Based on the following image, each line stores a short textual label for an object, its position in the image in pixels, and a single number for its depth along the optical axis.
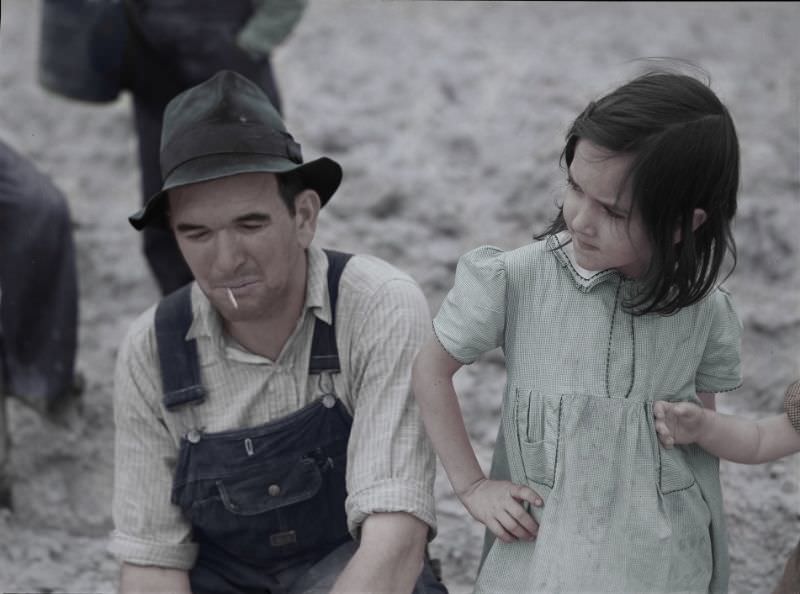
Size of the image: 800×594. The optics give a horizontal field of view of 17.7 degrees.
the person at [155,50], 4.42
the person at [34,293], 4.28
